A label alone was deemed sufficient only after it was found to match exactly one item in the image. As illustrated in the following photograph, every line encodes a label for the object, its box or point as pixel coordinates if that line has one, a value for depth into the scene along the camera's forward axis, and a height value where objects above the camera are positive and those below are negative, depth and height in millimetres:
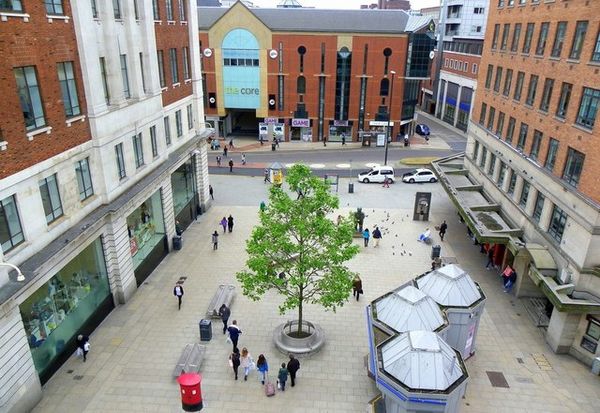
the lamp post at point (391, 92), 52538 -5579
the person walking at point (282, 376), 16484 -11621
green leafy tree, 16969 -7264
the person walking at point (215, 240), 28311 -11886
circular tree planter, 18797 -12089
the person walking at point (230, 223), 30719 -11788
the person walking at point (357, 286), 22922 -11756
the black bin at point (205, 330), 19438 -11878
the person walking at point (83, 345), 18069 -11685
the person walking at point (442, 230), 30239 -11901
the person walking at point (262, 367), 16734 -11574
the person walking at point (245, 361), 16995 -11511
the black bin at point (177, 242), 28406 -12083
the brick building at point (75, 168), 14750 -5082
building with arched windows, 53406 -2795
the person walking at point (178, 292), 21938 -11606
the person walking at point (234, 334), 18484 -11395
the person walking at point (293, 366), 16641 -11400
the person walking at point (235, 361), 17078 -11523
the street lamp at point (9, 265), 12388 -6275
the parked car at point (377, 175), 43125 -11989
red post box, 14736 -11038
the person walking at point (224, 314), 20203 -11644
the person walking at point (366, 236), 29125 -11838
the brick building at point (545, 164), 18547 -5732
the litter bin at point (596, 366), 17969 -12240
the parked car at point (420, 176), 43156 -12081
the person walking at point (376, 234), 28905 -11615
